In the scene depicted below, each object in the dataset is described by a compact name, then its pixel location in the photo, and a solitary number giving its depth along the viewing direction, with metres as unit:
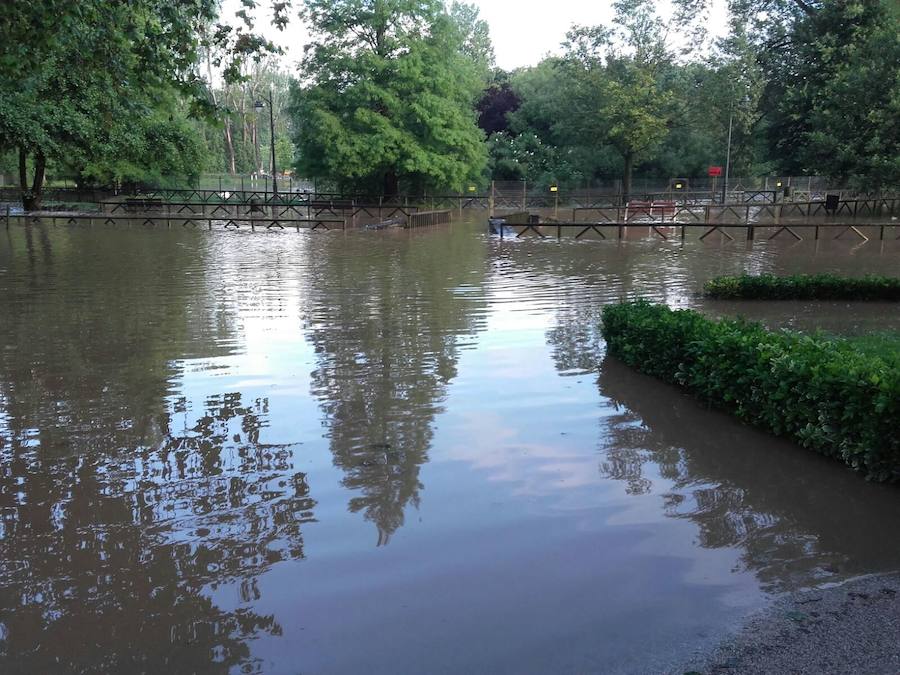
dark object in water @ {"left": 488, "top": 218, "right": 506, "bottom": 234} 31.77
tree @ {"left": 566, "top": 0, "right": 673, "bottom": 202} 51.50
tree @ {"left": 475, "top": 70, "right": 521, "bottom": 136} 66.56
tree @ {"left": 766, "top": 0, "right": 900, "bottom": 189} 36.91
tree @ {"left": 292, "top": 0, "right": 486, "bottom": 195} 43.44
